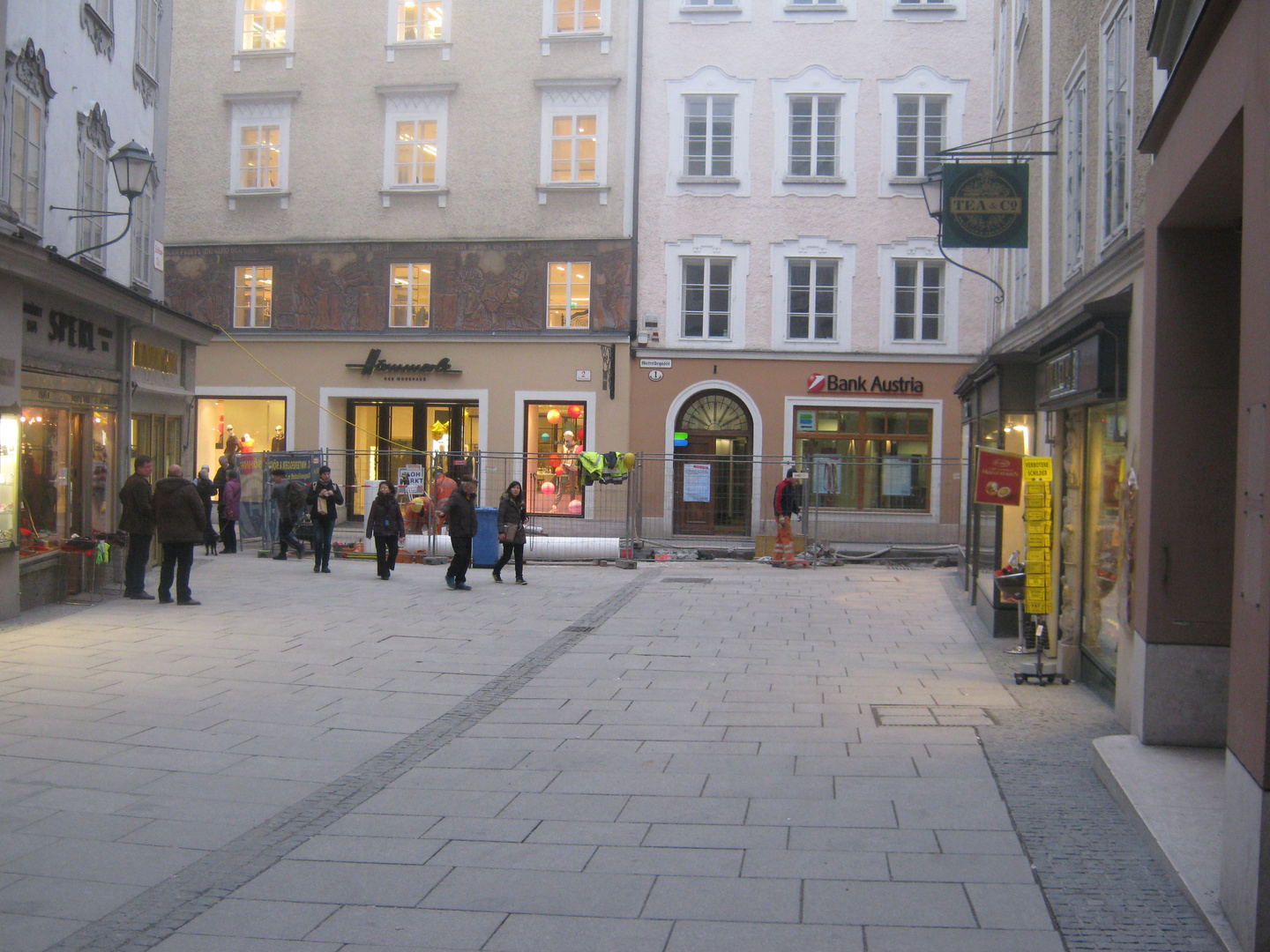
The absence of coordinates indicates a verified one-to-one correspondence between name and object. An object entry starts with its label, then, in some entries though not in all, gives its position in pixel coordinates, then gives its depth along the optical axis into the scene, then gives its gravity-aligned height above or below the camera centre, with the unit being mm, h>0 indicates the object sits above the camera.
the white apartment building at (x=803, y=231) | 25797 +5199
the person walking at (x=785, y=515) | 21219 -893
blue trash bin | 19188 -1312
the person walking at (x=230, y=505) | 21125 -905
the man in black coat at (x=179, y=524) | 13766 -816
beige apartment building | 26219 +5409
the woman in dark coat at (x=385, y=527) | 17688 -1040
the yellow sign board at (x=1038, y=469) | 10281 +19
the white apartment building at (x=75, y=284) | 12312 +1868
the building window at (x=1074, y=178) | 10938 +2796
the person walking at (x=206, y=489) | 20078 -604
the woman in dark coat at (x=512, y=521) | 17516 -900
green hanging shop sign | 12484 +2851
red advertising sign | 10602 -43
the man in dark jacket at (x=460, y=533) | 16422 -1028
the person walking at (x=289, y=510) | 20703 -953
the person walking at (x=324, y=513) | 18453 -887
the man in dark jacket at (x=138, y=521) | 14062 -814
